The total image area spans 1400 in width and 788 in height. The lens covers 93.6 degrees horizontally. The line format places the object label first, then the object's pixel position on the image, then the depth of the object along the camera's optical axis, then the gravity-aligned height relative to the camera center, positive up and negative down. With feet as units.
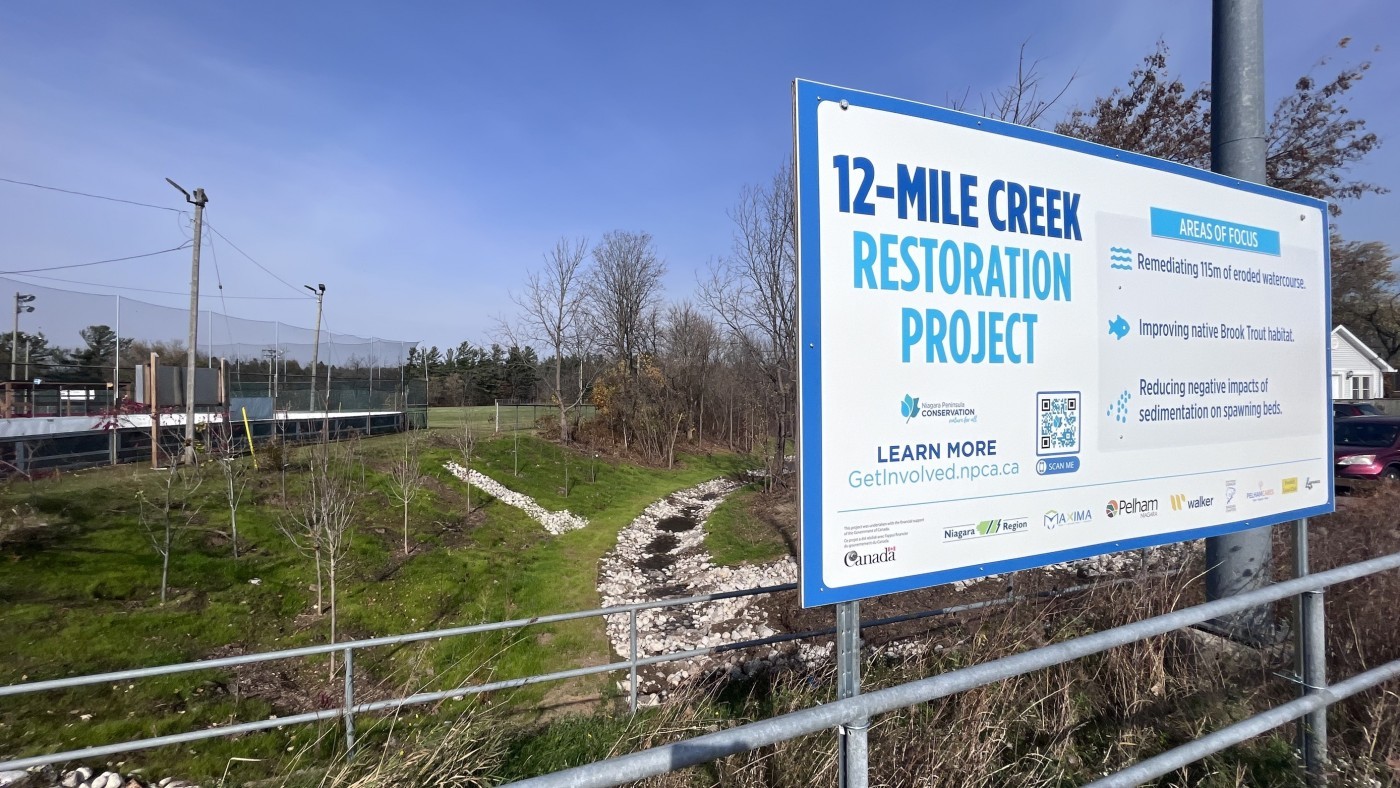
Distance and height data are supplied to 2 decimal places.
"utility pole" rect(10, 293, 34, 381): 52.80 +5.64
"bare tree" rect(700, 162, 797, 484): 62.34 +7.09
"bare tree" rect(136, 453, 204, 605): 33.70 -6.12
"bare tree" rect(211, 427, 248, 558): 34.50 -4.16
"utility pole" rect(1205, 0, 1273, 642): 12.07 +5.24
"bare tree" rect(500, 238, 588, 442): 106.52 +11.44
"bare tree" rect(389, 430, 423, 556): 45.00 -5.32
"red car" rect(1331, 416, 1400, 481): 41.93 -2.78
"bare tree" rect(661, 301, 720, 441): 119.86 +9.25
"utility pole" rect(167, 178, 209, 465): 50.19 +8.92
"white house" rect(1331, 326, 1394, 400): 131.13 +7.78
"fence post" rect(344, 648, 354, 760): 12.08 -6.13
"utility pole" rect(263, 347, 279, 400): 75.82 +5.06
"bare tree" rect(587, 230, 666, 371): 119.24 +16.79
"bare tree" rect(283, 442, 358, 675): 28.12 -5.30
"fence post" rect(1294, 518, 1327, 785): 8.61 -3.53
